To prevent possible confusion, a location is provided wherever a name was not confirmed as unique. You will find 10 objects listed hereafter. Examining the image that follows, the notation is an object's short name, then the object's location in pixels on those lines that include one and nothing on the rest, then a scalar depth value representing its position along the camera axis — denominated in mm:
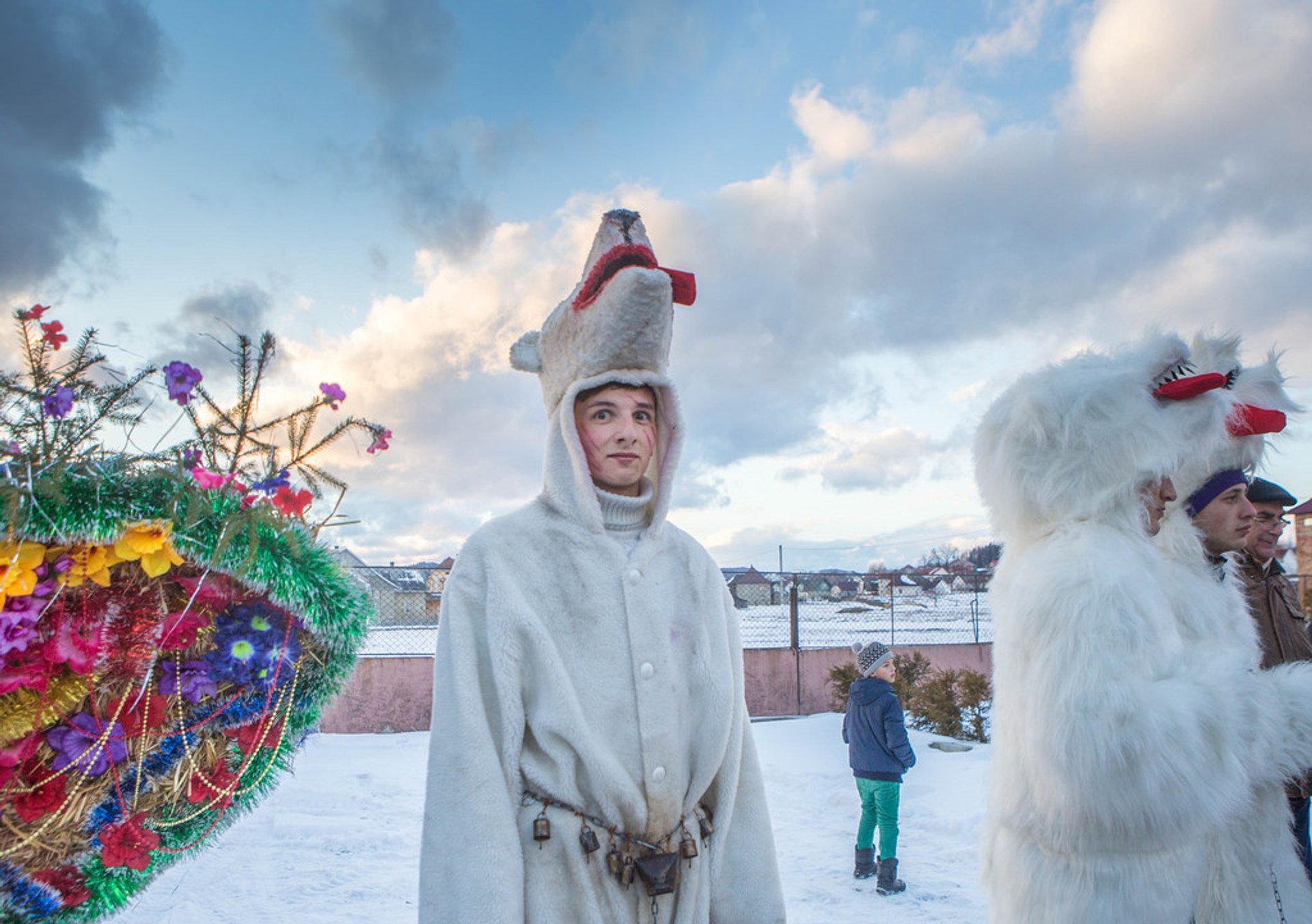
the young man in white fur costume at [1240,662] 2102
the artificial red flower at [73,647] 1669
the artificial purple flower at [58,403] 1760
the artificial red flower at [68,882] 1750
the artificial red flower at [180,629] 1774
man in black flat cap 2734
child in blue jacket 4652
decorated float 1652
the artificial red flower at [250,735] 1944
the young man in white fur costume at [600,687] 1576
